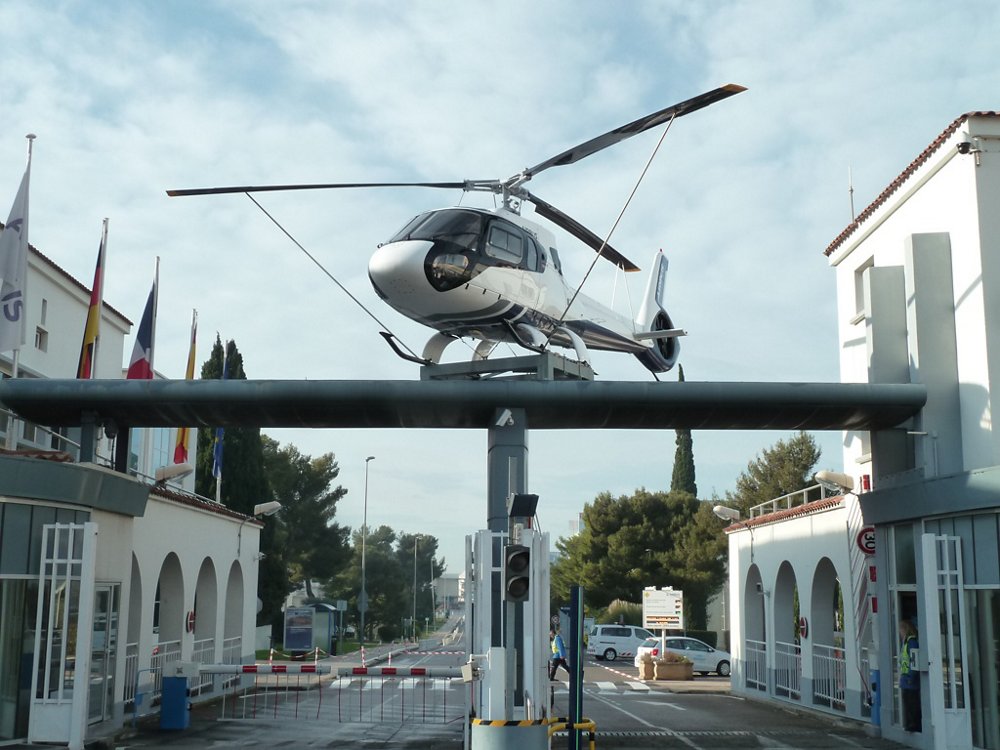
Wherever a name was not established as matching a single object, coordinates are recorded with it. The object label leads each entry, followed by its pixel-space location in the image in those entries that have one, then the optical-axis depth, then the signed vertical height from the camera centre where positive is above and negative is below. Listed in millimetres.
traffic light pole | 17438 +1795
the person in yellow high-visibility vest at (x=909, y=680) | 16484 -1530
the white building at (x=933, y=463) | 14711 +1773
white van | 45688 -2730
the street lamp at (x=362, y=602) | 48966 -1296
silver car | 37094 -2647
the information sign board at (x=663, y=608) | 35750 -1078
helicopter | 18312 +5211
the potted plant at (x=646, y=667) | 34281 -2833
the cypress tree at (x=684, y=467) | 63594 +6191
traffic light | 12266 +9
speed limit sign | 18344 +595
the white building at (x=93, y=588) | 14938 -278
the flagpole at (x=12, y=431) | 23562 +2965
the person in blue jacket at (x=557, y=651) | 25891 -1816
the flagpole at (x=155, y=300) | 24277 +6076
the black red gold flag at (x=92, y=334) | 21906 +4657
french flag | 23781 +4759
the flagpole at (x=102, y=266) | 22266 +6156
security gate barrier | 17203 -2784
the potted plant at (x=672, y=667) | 33938 -2809
